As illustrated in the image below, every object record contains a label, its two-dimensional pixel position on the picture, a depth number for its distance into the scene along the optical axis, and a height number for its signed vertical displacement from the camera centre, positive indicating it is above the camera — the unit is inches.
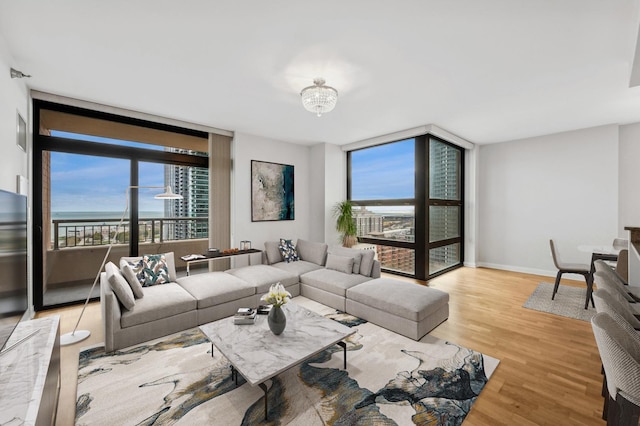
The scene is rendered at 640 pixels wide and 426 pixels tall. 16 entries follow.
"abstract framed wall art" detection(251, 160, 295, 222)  201.6 +16.2
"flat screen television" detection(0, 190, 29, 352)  53.6 -10.6
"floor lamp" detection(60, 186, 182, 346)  106.0 -49.6
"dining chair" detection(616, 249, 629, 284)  115.4 -23.3
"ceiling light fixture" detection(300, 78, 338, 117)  110.3 +47.2
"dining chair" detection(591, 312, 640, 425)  42.9 -25.9
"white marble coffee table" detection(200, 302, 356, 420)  71.6 -40.0
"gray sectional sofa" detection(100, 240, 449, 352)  104.1 -37.9
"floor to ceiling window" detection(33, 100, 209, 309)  137.9 +13.2
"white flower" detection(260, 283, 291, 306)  88.0 -27.7
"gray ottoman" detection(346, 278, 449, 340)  111.4 -41.4
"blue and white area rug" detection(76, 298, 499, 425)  70.4 -52.2
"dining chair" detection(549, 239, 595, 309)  144.6 -32.5
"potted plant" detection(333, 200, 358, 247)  219.1 -10.7
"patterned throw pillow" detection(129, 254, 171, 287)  132.7 -28.2
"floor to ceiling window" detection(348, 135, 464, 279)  194.1 +7.2
